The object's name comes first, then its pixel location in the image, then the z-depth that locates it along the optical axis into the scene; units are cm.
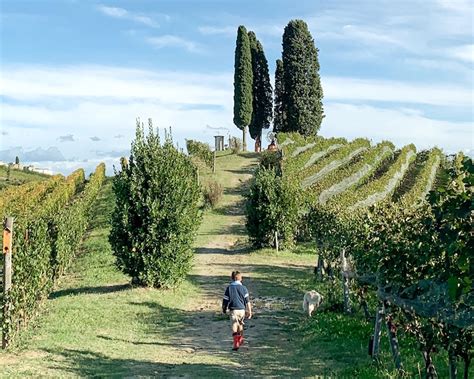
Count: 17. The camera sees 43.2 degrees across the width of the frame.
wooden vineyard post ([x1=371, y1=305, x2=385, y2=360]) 937
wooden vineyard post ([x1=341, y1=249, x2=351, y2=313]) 1301
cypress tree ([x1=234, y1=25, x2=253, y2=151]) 5347
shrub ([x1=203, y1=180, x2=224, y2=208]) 3434
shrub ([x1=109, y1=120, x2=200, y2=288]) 1625
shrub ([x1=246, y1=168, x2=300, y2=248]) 2395
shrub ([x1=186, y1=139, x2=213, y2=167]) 4572
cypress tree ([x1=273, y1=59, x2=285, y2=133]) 5434
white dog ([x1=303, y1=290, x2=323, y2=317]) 1338
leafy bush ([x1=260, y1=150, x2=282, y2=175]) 3716
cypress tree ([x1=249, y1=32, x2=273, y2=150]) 5666
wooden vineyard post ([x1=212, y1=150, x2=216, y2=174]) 4333
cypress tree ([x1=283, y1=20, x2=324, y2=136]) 4941
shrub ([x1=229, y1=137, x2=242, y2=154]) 5487
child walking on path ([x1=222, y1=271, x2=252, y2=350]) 1146
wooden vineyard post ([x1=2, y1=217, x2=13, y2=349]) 1081
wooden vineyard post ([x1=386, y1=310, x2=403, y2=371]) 844
